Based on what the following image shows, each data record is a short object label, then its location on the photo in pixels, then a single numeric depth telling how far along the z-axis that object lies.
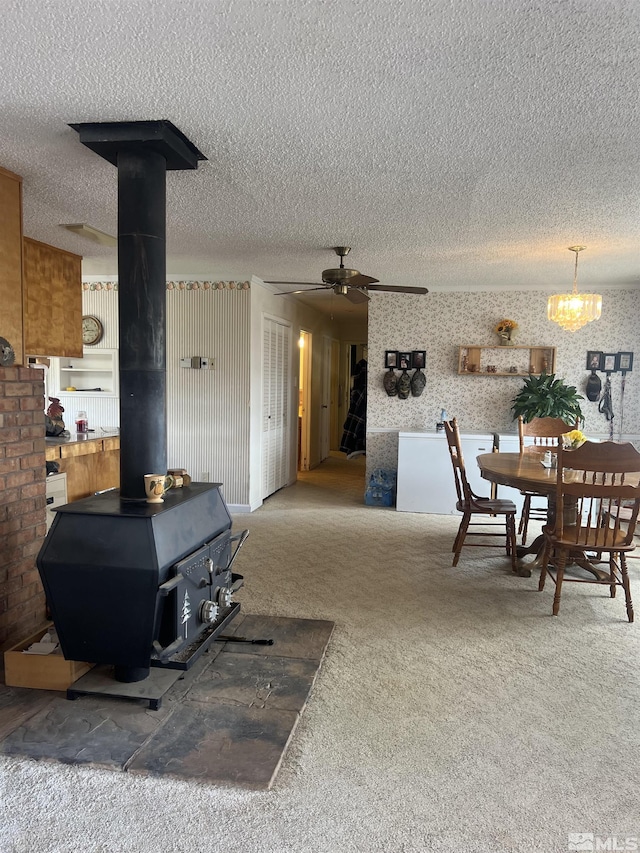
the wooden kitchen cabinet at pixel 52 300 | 4.22
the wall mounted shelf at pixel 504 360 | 6.18
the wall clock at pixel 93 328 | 6.04
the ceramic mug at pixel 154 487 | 2.40
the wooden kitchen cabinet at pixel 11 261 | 2.85
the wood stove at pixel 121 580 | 2.22
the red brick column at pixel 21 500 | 2.80
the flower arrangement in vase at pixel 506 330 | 6.13
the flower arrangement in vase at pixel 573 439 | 3.98
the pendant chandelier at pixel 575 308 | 4.46
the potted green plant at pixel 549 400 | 5.83
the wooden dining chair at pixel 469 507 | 4.22
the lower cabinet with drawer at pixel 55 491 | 3.34
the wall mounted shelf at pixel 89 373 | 6.08
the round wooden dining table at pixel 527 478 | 3.61
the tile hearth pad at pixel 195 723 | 2.06
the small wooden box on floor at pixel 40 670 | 2.50
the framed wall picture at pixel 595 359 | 6.09
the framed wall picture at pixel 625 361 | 6.02
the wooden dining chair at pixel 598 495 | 3.23
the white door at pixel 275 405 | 6.33
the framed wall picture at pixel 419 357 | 6.37
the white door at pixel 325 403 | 9.52
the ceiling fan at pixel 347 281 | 4.24
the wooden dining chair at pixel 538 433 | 4.89
